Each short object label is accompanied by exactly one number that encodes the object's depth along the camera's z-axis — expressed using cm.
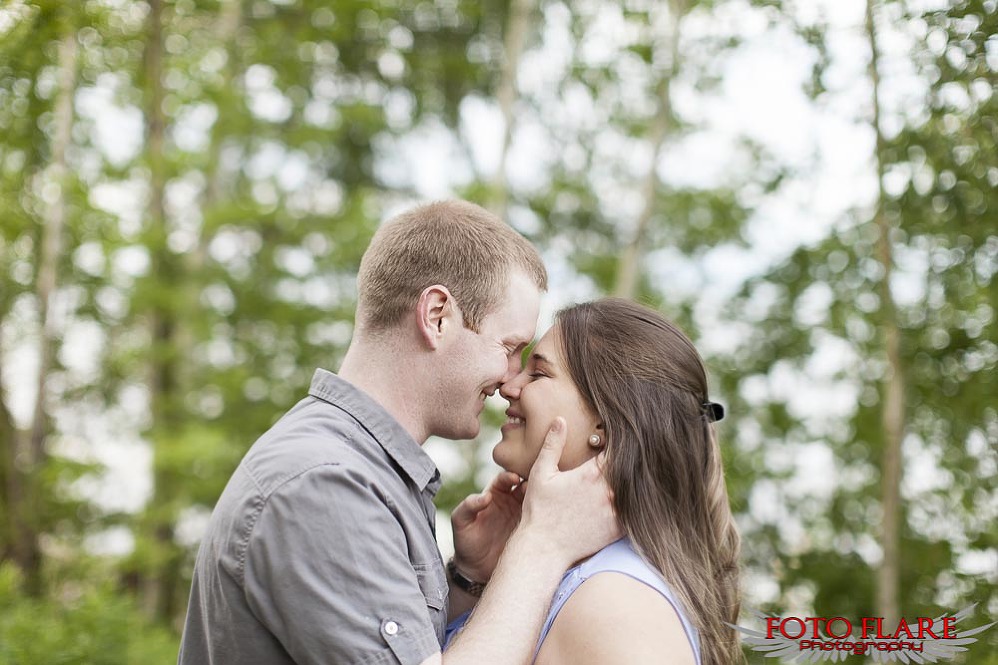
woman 242
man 194
